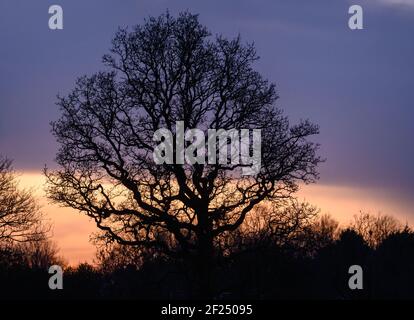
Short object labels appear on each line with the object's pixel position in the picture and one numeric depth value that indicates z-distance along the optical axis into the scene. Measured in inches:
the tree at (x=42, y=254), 4060.0
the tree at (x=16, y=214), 2203.5
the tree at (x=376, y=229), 4461.1
